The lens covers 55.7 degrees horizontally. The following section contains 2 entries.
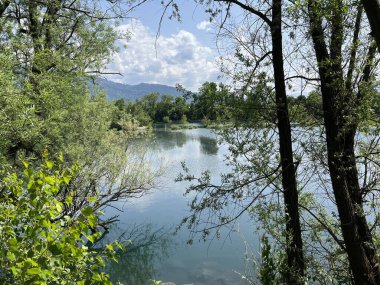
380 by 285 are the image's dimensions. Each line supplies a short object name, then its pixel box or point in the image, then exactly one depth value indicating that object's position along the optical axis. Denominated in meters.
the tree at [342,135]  4.00
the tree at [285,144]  4.45
